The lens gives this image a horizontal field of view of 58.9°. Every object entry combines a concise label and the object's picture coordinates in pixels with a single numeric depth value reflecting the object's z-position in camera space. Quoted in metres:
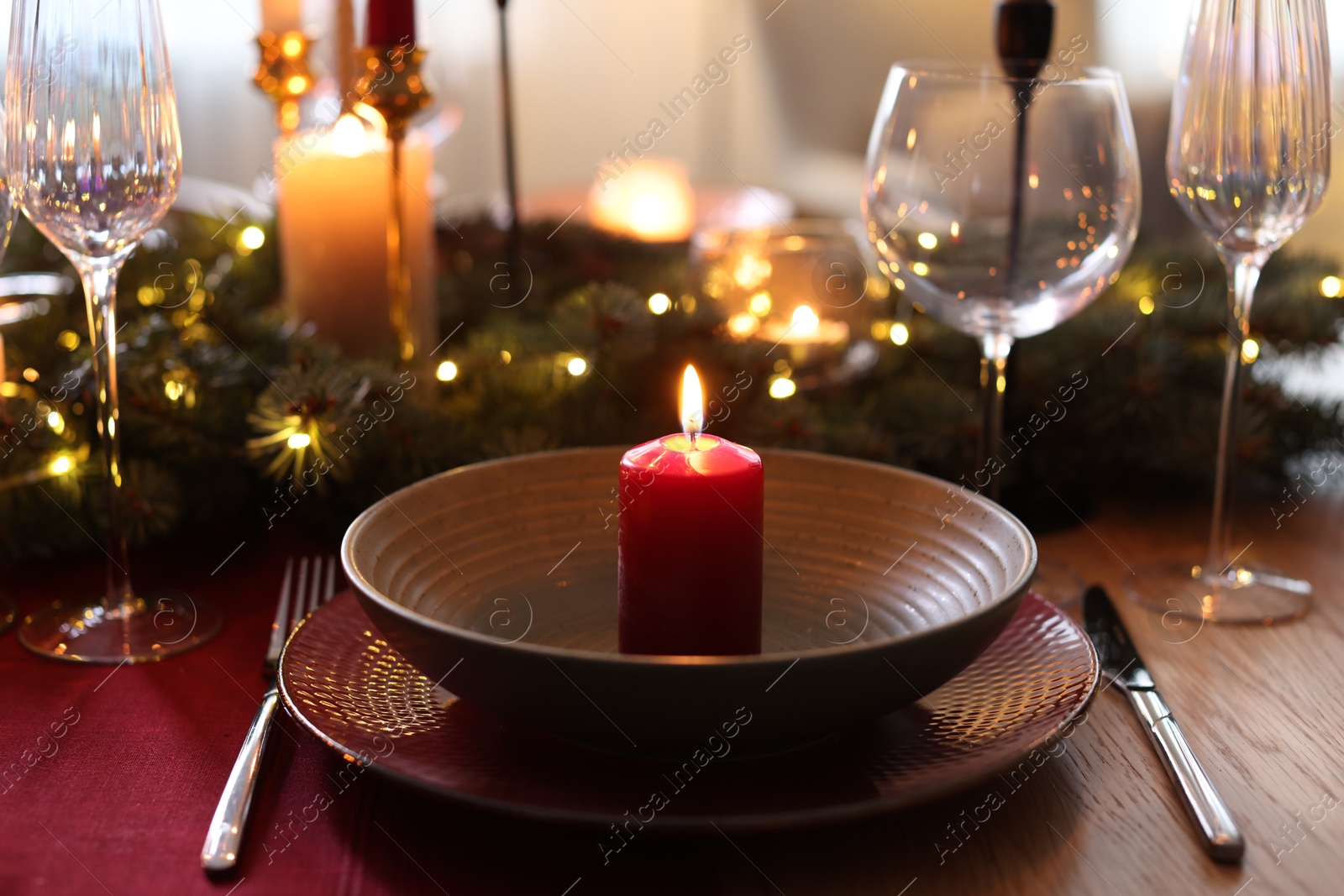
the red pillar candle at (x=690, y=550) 0.46
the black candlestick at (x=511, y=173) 0.93
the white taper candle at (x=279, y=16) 0.89
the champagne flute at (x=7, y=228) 0.60
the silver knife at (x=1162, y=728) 0.42
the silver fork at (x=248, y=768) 0.40
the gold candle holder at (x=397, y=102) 0.73
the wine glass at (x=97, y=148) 0.54
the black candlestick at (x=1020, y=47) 0.64
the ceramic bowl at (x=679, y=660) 0.38
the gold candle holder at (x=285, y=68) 0.87
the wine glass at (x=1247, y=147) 0.59
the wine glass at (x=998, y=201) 0.62
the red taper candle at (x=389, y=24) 0.73
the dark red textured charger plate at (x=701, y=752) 0.39
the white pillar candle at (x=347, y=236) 0.86
